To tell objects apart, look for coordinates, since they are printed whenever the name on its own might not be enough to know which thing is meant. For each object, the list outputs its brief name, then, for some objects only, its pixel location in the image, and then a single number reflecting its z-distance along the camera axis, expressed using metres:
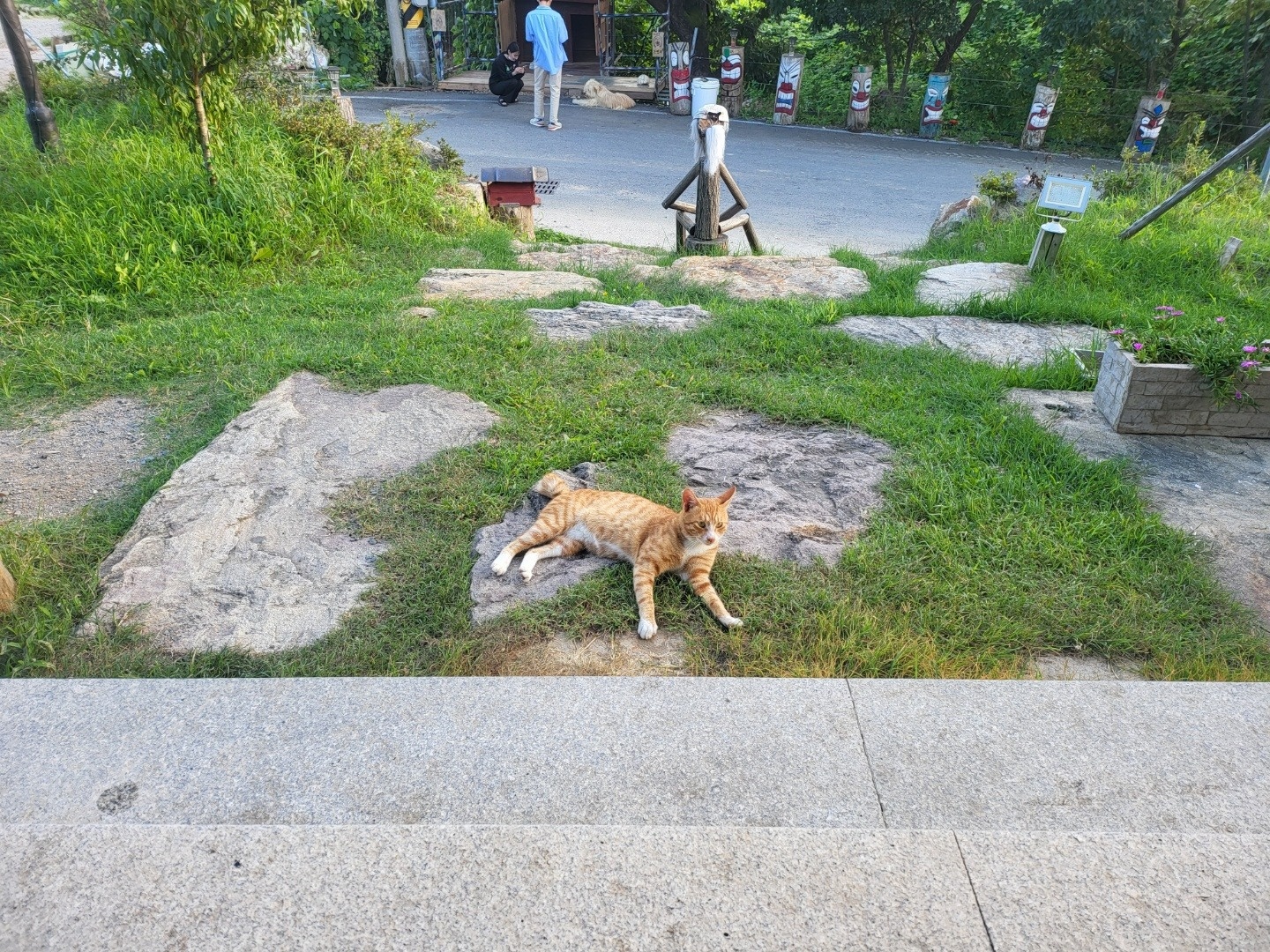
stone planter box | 4.86
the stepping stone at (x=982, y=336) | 6.19
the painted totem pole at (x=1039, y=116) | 16.25
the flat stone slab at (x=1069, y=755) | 2.48
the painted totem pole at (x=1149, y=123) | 15.36
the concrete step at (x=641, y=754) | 2.46
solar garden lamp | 8.83
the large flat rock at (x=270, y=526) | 3.47
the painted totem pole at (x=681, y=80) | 18.38
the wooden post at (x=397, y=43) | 19.84
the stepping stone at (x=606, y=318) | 6.27
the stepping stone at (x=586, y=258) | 8.55
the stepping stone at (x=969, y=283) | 7.26
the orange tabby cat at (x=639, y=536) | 3.51
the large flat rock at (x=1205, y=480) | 3.92
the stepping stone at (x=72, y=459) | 4.29
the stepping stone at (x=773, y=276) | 7.62
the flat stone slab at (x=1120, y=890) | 2.11
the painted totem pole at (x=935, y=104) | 16.81
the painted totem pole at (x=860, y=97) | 17.19
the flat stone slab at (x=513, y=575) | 3.55
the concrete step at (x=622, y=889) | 2.09
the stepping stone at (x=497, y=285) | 7.16
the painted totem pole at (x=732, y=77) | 18.42
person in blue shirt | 15.62
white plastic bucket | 12.70
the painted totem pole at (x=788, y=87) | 17.80
